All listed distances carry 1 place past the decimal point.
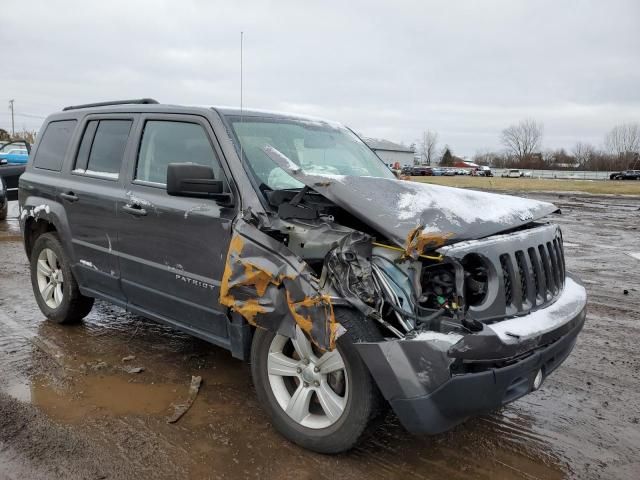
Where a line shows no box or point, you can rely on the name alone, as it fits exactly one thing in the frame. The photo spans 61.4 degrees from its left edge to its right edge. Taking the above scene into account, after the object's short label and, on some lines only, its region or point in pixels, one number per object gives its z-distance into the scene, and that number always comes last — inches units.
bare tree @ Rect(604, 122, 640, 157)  3782.0
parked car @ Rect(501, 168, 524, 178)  2824.8
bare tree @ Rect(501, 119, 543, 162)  4308.6
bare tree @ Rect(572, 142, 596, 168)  3659.5
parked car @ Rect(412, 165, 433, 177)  2955.2
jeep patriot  102.7
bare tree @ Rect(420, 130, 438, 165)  4921.3
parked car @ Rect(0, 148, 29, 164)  958.0
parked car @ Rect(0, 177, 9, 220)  470.6
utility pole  3213.6
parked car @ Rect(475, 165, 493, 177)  2711.6
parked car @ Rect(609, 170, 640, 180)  2436.8
